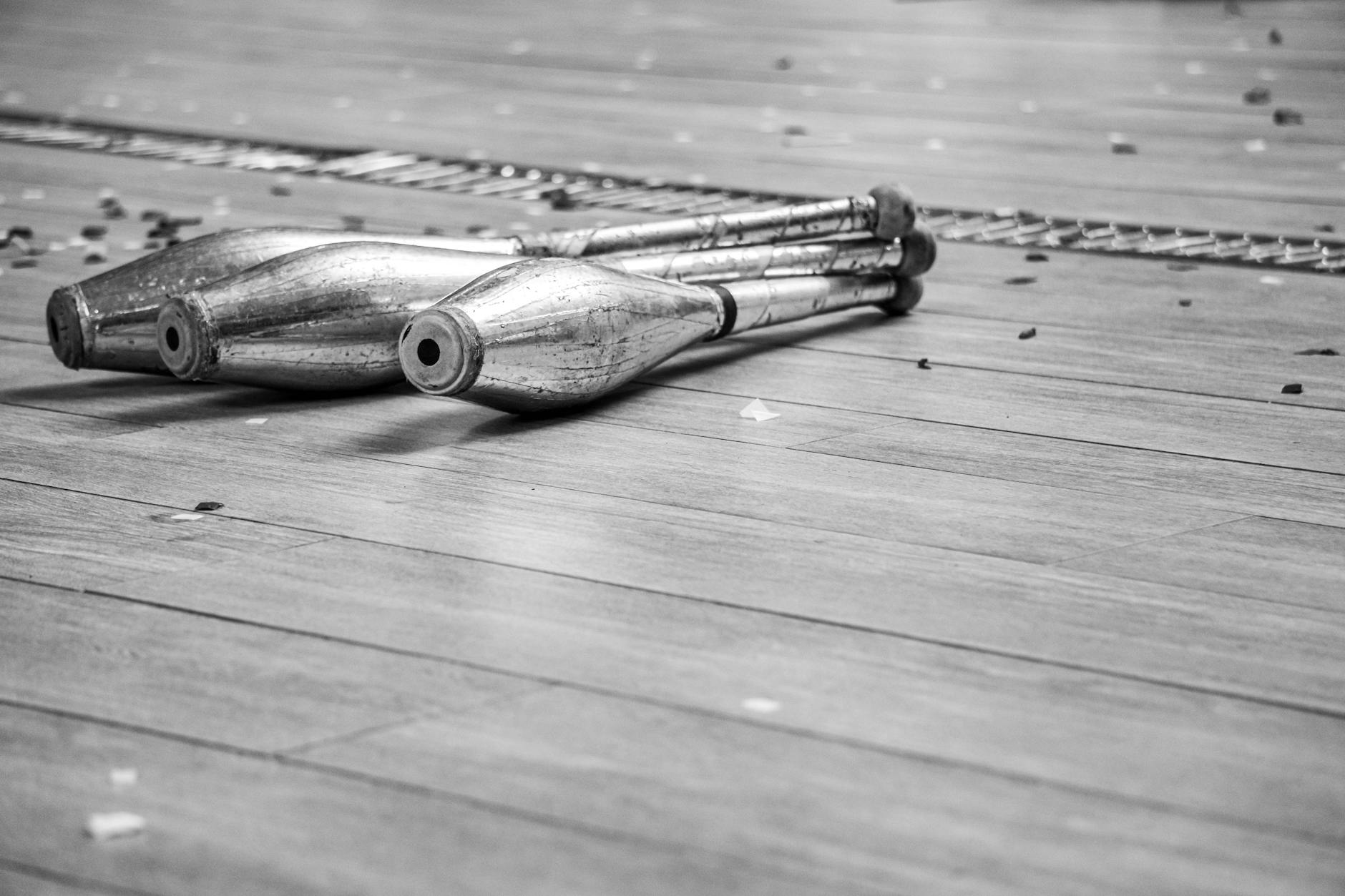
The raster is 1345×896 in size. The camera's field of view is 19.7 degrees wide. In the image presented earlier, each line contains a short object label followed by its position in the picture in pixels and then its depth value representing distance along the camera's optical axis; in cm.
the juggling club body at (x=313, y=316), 196
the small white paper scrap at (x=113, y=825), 159
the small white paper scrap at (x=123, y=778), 162
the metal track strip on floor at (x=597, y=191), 237
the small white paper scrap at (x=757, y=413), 199
